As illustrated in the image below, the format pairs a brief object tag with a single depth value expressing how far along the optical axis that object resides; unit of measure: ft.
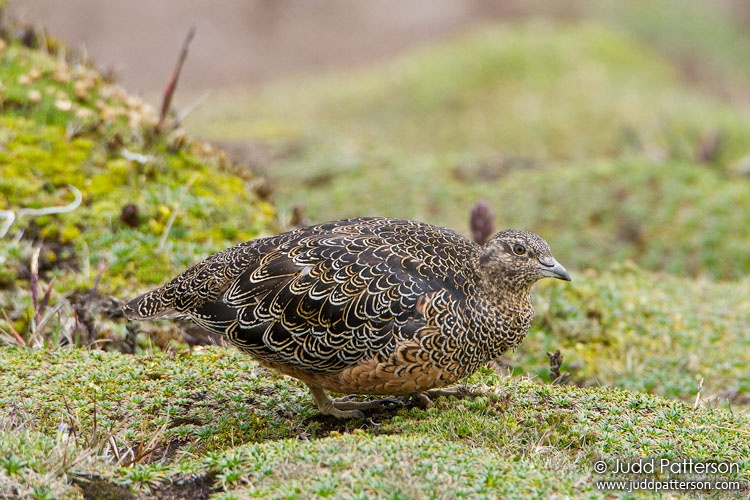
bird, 30.73
